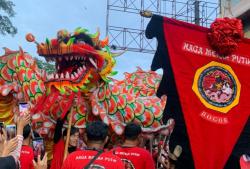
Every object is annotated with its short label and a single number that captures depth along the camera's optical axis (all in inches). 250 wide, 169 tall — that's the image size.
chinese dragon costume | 179.6
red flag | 187.3
